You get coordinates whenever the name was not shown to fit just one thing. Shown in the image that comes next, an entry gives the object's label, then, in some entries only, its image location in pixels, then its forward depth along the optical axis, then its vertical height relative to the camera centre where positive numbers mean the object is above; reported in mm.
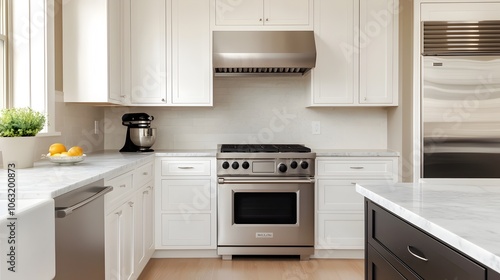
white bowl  2234 -139
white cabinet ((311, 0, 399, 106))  3457 +748
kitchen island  819 -220
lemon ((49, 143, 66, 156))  2286 -82
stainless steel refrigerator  3105 +282
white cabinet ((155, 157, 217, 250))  3293 -567
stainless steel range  3234 -561
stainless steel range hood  3289 +723
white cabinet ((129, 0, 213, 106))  3447 +728
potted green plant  2033 +0
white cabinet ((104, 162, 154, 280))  2148 -570
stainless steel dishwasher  1511 -424
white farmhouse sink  961 -294
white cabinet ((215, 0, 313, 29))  3439 +1086
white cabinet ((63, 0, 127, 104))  2885 +630
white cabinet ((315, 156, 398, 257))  3324 -520
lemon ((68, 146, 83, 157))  2290 -100
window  2488 +524
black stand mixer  3363 +43
